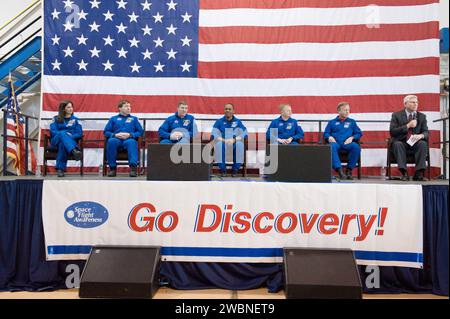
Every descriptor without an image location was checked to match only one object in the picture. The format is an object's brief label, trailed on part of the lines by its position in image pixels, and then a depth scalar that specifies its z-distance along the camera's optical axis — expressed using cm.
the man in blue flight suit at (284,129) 445
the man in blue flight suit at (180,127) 440
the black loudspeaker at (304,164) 293
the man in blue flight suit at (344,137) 407
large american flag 502
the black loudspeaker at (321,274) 242
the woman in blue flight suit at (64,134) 398
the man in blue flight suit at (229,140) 438
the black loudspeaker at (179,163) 285
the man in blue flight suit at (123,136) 404
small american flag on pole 477
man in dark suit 379
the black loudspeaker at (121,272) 247
